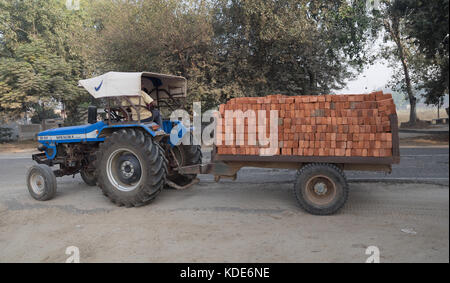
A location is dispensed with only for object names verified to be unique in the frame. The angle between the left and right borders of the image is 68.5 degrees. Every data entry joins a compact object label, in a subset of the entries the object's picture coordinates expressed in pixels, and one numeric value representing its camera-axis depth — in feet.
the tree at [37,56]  62.34
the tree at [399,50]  55.24
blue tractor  19.90
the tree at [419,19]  25.33
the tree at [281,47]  47.09
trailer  16.16
